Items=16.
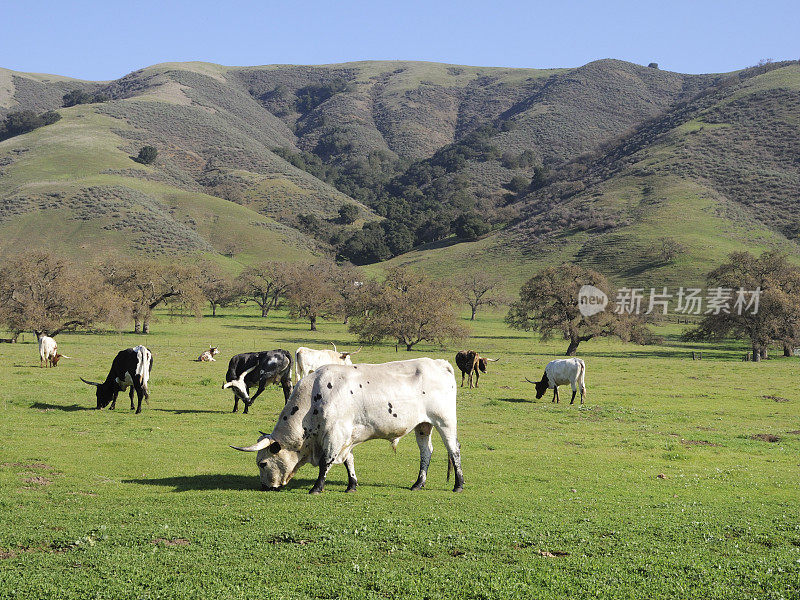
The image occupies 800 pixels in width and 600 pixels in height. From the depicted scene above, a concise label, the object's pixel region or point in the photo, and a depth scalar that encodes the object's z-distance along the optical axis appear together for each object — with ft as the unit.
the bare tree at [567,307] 181.57
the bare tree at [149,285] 206.80
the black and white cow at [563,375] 91.71
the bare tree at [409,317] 184.75
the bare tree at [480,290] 306.76
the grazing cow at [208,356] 131.23
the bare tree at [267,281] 292.61
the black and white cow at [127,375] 72.54
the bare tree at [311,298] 250.78
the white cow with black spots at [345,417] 40.47
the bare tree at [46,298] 162.09
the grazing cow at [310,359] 78.12
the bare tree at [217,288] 285.64
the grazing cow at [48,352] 110.83
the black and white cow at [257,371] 73.97
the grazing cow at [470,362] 107.34
